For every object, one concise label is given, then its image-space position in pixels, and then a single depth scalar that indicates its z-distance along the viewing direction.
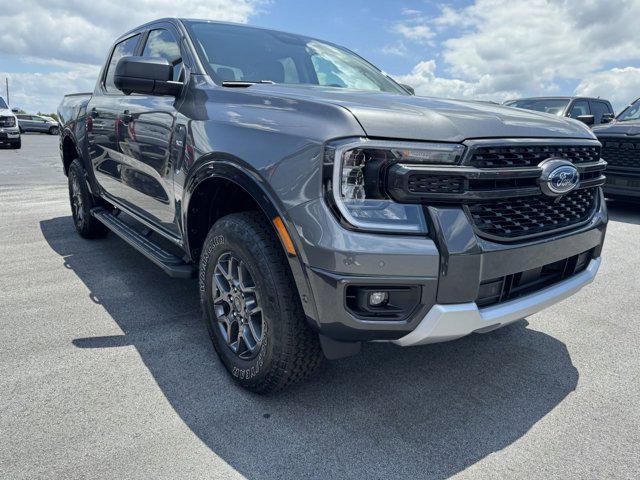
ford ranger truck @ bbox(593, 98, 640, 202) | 6.64
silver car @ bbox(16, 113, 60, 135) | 32.38
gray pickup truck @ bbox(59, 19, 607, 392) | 1.82
